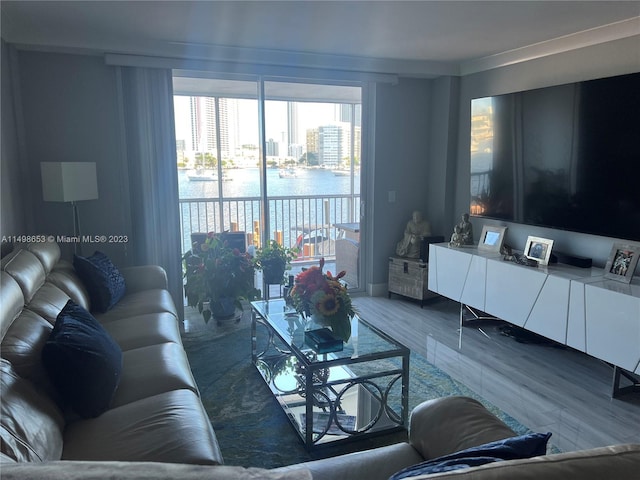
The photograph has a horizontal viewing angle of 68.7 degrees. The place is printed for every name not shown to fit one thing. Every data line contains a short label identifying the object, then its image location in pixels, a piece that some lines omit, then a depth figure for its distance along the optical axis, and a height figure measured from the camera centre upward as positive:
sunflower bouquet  2.52 -0.68
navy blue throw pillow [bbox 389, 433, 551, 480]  1.09 -0.67
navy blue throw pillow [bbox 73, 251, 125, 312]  3.07 -0.72
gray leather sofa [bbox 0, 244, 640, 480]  0.91 -0.83
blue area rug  2.29 -1.34
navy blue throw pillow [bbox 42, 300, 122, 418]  1.75 -0.74
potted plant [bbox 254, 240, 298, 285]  3.67 -0.70
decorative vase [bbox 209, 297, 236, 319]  4.03 -1.15
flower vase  2.55 -0.81
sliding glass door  4.46 +0.14
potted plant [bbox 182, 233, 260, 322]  3.87 -0.86
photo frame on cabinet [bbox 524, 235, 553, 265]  3.44 -0.57
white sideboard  2.72 -0.87
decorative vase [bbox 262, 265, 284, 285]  3.69 -0.79
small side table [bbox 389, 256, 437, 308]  4.52 -1.03
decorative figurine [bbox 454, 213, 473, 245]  4.20 -0.52
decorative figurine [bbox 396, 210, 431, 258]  4.73 -0.62
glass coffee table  2.31 -1.20
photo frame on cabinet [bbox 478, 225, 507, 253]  3.93 -0.56
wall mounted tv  3.05 +0.11
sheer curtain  3.84 +0.06
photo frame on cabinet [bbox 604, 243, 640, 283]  2.94 -0.57
